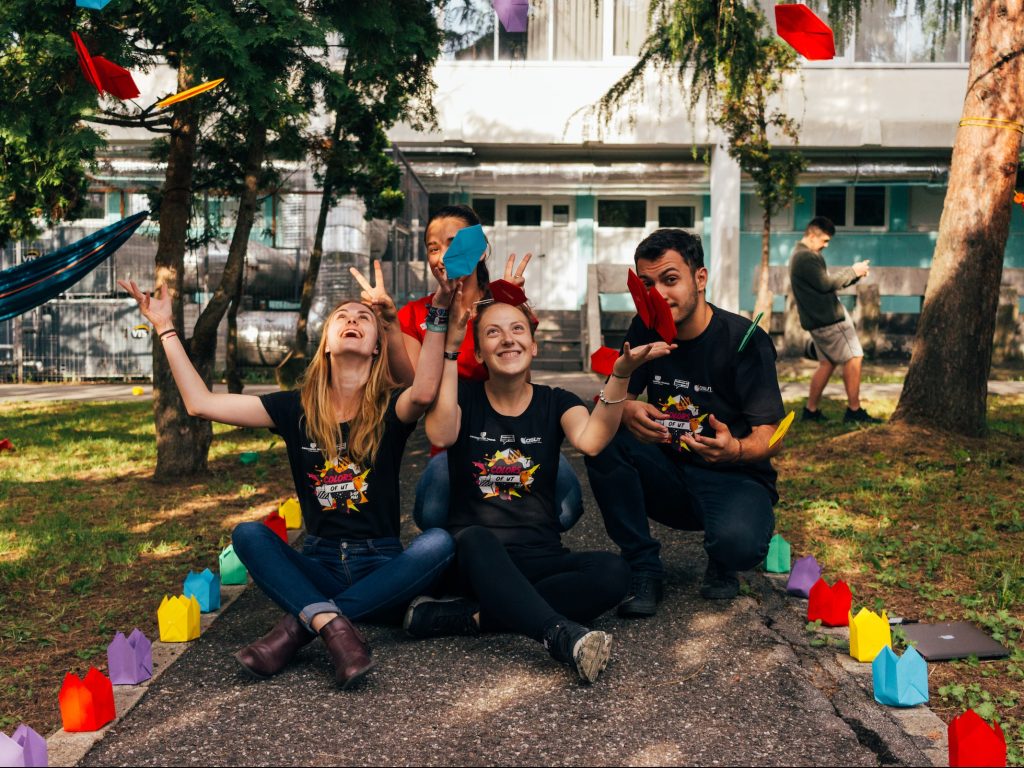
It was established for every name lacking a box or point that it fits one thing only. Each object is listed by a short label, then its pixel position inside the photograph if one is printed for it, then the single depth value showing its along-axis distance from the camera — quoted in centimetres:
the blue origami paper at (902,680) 313
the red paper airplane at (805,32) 548
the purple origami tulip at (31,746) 257
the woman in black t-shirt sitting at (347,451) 360
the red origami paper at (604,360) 411
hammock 625
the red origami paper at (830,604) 397
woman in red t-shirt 408
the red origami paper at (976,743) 257
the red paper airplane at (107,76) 509
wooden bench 1522
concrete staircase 1587
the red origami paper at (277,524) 507
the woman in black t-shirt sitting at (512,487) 357
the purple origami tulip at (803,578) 438
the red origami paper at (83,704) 296
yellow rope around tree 723
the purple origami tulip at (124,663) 336
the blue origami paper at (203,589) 421
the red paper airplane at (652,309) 391
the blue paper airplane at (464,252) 361
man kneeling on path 412
